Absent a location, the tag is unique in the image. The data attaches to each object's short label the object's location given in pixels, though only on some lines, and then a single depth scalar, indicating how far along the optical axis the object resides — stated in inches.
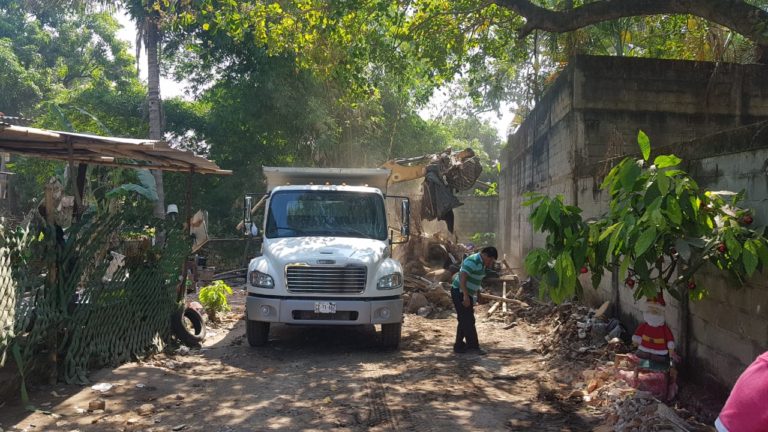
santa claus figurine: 217.6
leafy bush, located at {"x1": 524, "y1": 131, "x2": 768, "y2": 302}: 167.6
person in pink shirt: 67.4
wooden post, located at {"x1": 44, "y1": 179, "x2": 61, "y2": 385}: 222.2
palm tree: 670.5
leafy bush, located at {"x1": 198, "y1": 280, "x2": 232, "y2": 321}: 406.0
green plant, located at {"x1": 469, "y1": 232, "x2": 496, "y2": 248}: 991.6
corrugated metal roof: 221.3
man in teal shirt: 324.5
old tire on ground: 320.8
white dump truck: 311.4
